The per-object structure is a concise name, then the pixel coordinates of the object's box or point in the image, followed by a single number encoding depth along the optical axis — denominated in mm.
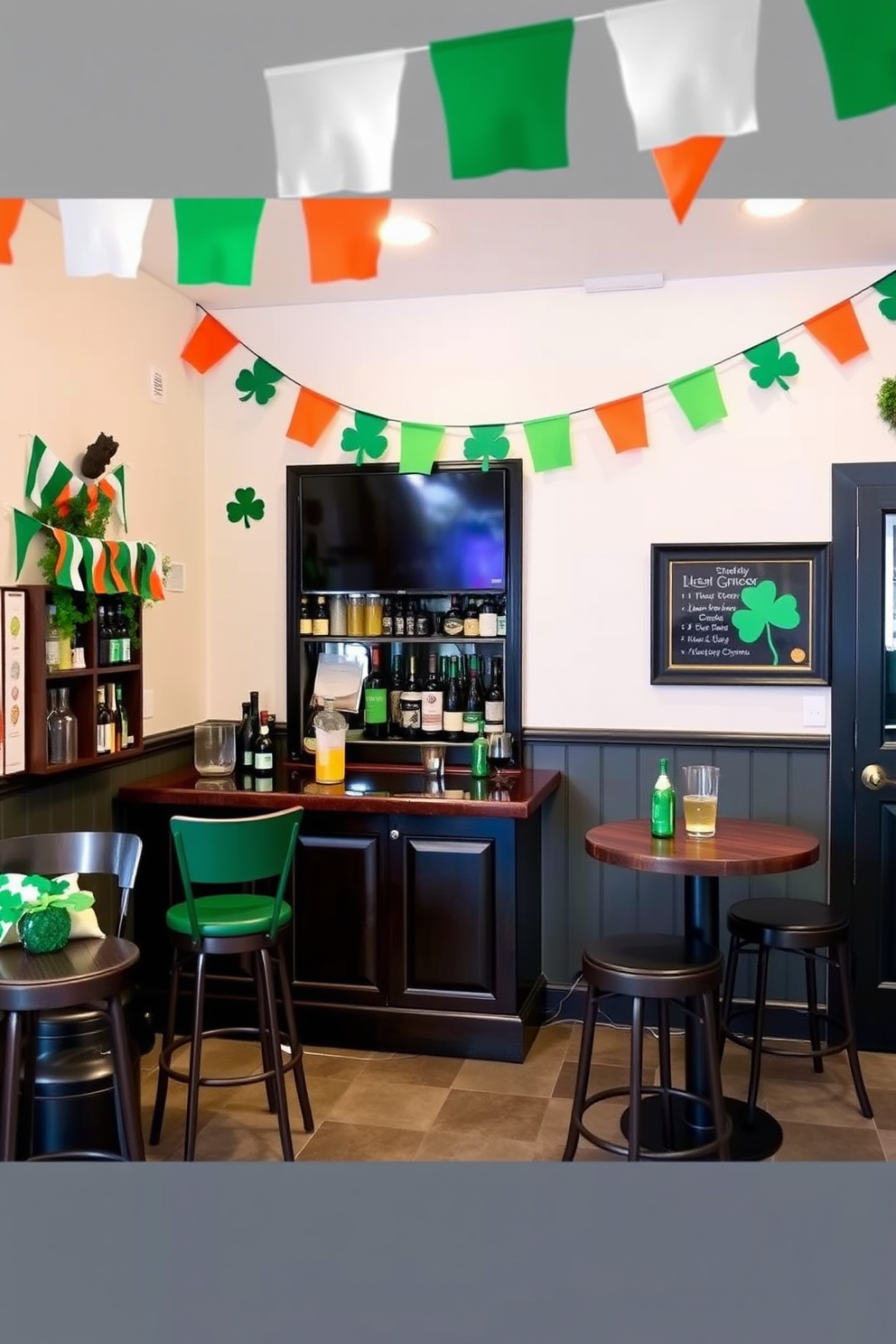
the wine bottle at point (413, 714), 4223
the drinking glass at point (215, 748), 4125
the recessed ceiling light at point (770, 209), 3316
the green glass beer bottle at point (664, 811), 3082
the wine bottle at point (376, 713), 4234
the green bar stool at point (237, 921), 2824
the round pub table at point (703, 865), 2830
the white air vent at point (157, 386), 4039
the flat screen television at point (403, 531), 4109
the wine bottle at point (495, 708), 4152
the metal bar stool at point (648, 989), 2654
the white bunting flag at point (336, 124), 2031
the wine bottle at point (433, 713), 4164
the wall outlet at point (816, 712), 3916
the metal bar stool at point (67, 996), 2281
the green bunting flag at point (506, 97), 1996
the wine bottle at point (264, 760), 3990
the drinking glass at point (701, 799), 3084
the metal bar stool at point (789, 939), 3211
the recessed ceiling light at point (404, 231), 3469
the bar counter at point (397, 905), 3654
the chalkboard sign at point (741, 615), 3918
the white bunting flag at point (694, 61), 1960
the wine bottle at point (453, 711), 4180
